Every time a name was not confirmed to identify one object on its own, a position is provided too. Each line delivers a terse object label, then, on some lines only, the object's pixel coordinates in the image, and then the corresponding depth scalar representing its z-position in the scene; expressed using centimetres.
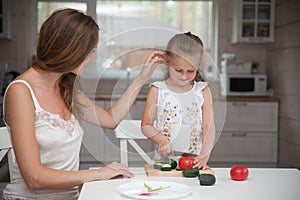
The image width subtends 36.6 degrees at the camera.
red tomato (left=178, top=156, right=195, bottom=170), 138
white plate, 117
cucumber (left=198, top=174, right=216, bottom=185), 130
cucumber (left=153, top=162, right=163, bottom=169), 141
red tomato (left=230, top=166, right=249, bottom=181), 137
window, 466
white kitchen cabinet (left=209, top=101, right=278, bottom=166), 418
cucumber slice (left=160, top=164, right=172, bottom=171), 141
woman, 131
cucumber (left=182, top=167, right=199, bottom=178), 138
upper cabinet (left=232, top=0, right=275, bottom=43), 441
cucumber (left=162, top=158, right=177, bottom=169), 139
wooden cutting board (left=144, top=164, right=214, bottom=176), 140
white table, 119
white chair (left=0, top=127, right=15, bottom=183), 174
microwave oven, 433
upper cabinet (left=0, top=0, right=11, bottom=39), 430
